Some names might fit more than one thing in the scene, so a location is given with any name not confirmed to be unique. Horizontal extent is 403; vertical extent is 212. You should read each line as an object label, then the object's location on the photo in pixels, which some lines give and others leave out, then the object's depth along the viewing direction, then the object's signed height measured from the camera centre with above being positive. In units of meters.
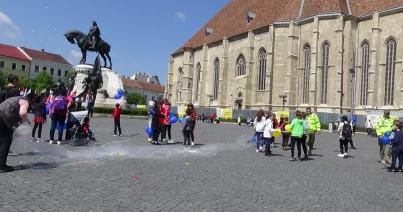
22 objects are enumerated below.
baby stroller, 13.62 -0.62
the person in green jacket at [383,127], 14.45 -0.35
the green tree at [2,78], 71.69 +4.75
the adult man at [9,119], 8.45 -0.26
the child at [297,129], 13.73 -0.48
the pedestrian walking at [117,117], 17.83 -0.34
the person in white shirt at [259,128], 15.73 -0.56
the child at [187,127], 15.52 -0.59
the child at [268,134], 14.55 -0.72
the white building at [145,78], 144.25 +11.44
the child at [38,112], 13.97 -0.17
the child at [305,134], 14.01 -0.65
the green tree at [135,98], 111.41 +3.08
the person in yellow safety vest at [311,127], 15.63 -0.46
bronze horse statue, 33.66 +5.39
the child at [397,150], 12.49 -0.96
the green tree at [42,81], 76.59 +4.96
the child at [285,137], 17.20 -0.95
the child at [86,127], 13.95 -0.63
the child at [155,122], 15.34 -0.43
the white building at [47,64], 90.62 +9.86
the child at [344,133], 15.57 -0.64
